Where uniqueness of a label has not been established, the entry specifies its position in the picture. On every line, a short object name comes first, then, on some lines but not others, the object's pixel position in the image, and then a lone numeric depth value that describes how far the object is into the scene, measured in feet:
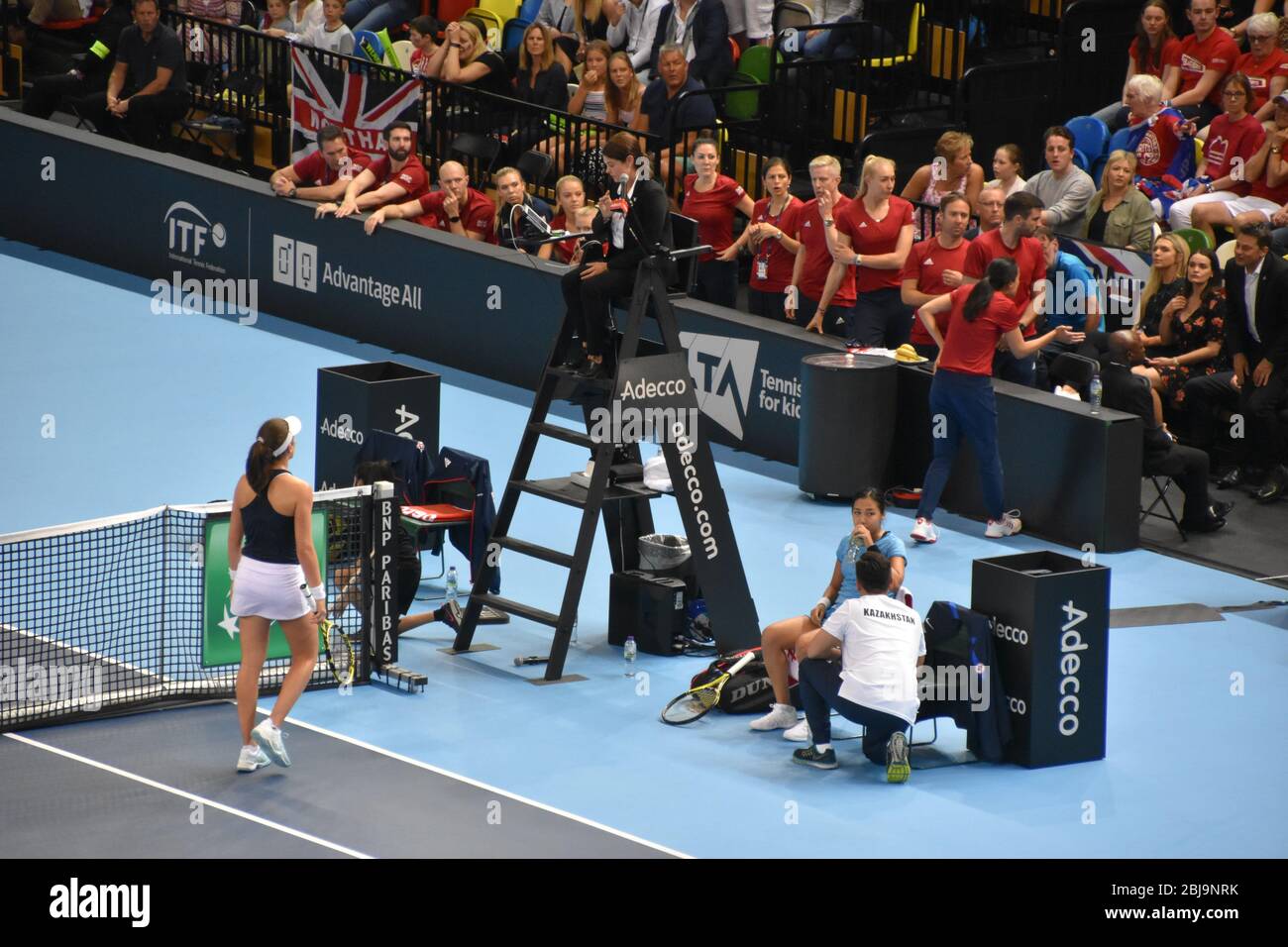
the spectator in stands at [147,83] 70.23
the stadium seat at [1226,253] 49.64
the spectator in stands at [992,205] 48.49
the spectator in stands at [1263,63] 54.34
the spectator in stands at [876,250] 48.55
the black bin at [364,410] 42.39
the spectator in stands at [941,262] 46.03
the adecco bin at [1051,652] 32.07
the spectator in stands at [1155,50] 57.11
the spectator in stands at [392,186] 60.03
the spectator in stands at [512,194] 52.70
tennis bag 35.01
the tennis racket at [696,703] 34.68
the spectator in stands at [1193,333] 46.78
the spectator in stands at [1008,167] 50.78
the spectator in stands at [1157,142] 53.88
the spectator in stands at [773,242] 51.66
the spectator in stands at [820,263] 49.47
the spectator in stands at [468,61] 66.49
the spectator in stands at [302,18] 71.41
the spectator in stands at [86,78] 74.13
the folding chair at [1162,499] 44.60
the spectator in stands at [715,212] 53.26
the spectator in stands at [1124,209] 50.55
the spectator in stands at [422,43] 67.36
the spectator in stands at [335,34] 69.77
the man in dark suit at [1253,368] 45.06
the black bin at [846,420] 47.11
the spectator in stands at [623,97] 61.72
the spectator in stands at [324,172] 61.00
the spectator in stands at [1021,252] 45.27
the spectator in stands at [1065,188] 52.26
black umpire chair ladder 36.29
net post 36.29
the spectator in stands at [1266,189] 50.44
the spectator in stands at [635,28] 65.98
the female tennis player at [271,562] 31.04
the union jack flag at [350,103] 64.49
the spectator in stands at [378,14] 74.95
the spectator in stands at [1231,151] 51.60
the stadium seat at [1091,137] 56.80
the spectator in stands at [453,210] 58.13
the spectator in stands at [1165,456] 43.88
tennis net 34.45
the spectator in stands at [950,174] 50.88
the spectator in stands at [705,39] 63.93
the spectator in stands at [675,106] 60.80
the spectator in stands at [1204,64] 55.88
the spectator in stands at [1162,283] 47.65
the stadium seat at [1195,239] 49.37
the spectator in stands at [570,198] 52.80
